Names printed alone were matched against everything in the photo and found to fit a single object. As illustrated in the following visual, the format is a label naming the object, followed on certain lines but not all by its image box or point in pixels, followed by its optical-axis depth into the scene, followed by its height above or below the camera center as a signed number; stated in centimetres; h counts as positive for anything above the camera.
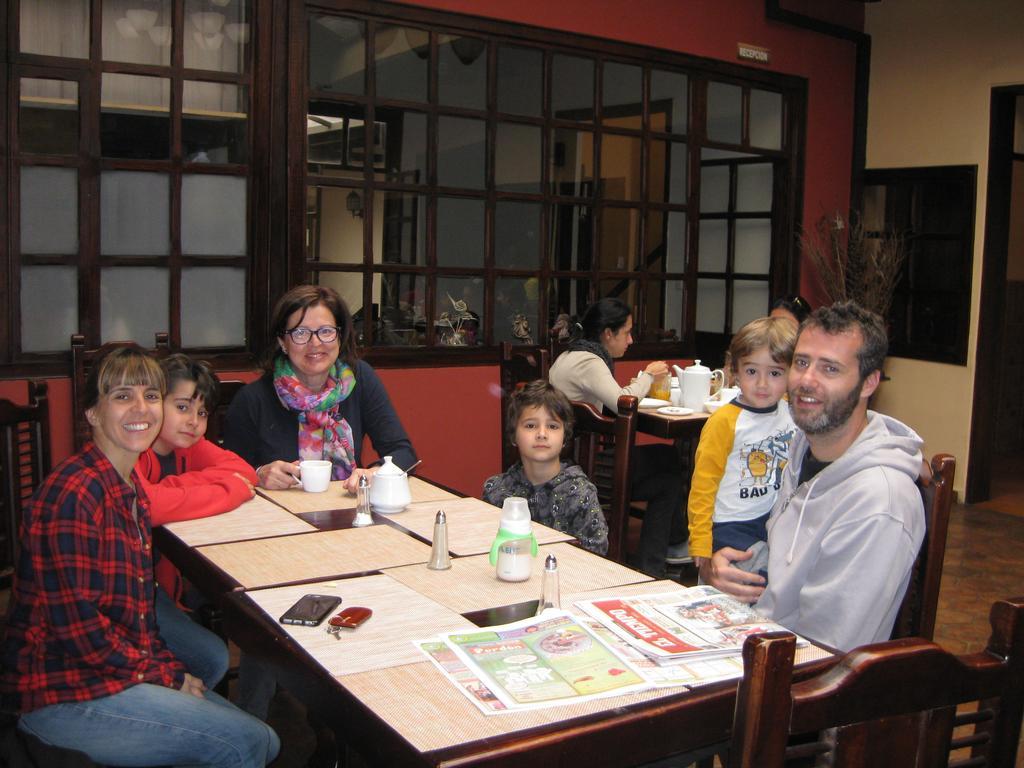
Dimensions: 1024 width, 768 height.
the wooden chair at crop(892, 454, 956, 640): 191 -51
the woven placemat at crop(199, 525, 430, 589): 202 -57
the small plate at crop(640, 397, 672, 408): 446 -49
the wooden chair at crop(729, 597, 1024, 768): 101 -42
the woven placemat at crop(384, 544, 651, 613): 189 -57
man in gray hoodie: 184 -39
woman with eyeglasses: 312 -35
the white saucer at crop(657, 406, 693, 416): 424 -50
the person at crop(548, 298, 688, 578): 425 -45
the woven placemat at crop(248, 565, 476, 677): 158 -57
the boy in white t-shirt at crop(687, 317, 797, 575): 282 -44
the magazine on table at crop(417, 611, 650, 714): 142 -55
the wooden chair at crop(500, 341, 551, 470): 415 -34
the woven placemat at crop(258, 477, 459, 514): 263 -57
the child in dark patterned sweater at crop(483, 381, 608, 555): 289 -54
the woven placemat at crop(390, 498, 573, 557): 228 -57
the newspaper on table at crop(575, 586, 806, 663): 160 -55
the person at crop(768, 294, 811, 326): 495 -8
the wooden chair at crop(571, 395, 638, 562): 292 -48
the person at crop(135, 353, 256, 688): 245 -50
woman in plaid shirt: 182 -68
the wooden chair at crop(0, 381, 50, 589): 263 -49
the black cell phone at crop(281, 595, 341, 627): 172 -56
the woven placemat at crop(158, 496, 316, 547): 229 -57
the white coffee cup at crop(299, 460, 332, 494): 278 -52
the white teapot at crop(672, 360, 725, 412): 439 -41
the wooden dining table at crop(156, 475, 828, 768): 132 -57
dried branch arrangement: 633 +21
